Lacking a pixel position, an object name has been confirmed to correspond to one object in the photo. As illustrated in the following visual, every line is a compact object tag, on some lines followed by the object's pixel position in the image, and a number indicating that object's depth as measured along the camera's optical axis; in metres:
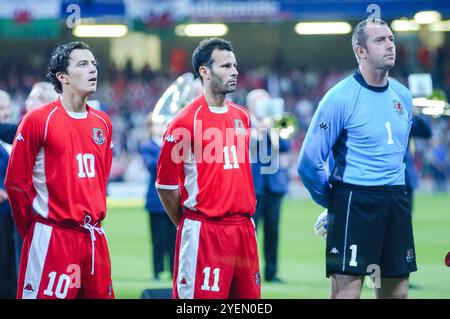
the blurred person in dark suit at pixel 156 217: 20.12
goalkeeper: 11.21
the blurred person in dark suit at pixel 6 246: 15.24
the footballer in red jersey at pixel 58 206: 11.03
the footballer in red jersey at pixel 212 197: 11.35
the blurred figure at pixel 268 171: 18.97
